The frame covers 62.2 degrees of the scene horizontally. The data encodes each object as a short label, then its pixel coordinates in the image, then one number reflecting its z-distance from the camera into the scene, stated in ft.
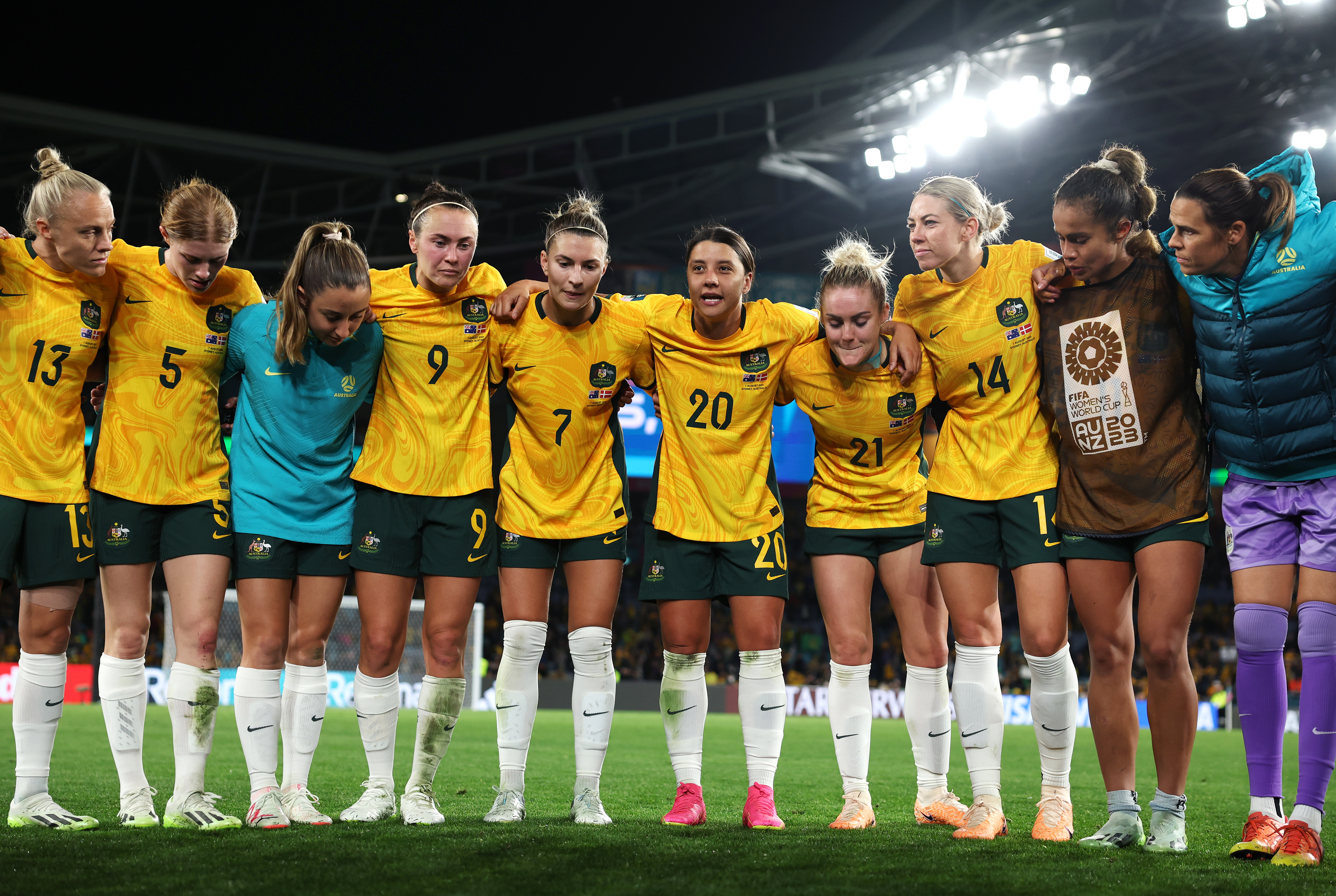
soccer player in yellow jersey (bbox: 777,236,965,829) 15.65
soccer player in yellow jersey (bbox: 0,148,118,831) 14.40
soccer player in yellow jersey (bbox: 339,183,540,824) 15.16
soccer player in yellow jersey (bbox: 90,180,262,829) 14.53
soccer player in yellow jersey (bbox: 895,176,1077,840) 14.48
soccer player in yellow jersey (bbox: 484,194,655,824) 15.43
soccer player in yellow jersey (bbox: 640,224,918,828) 15.48
